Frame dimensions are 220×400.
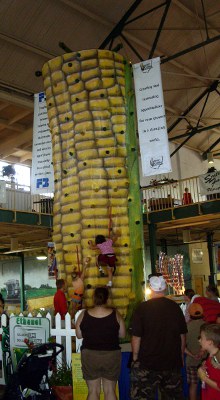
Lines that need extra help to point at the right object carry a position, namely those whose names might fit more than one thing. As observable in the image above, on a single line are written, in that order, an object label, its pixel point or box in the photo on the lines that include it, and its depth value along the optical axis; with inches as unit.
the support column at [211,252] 798.7
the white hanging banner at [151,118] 263.0
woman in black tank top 169.3
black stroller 195.3
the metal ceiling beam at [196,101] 866.1
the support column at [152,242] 699.4
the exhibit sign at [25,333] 223.1
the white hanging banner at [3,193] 559.2
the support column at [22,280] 863.1
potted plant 204.5
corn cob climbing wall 227.5
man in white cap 161.2
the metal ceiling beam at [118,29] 598.0
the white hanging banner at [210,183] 629.3
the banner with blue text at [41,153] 305.0
